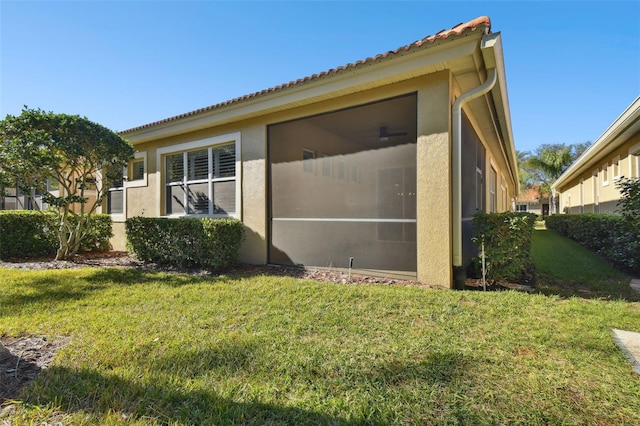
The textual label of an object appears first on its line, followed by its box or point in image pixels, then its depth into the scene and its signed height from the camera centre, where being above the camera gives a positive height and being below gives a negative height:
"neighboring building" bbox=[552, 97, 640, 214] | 8.74 +2.30
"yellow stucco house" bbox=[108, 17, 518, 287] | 4.71 +1.23
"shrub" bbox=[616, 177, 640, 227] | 5.60 +0.29
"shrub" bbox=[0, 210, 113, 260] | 7.48 -0.45
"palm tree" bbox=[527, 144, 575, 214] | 31.14 +5.85
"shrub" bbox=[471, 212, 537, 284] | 4.61 -0.38
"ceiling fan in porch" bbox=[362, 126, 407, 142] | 5.34 +1.51
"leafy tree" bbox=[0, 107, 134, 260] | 5.78 +1.34
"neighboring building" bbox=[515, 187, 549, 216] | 45.03 +2.49
